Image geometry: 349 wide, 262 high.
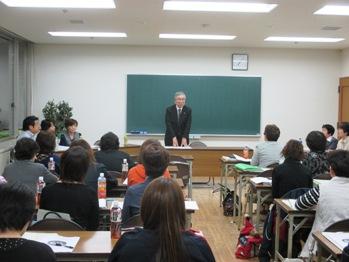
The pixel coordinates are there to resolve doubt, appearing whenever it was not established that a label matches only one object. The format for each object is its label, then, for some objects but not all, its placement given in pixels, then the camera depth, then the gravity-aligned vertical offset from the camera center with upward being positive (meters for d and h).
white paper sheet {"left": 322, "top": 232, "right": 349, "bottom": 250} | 2.53 -0.78
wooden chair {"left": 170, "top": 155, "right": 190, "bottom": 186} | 6.24 -0.94
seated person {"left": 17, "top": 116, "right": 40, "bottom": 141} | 6.90 -0.40
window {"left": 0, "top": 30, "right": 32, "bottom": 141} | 9.26 +0.28
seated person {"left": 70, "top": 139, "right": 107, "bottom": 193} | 4.06 -0.66
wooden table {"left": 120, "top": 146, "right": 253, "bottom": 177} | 8.34 -1.01
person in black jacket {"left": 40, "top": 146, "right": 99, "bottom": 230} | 3.05 -0.68
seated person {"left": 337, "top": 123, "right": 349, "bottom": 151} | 7.69 -0.53
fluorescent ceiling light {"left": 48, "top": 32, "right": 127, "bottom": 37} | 8.70 +1.29
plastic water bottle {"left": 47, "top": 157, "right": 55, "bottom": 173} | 4.52 -0.66
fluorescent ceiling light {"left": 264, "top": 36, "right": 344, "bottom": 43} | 8.84 +1.29
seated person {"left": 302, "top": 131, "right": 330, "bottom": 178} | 4.81 -0.56
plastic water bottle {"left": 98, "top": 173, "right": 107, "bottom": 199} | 3.84 -0.74
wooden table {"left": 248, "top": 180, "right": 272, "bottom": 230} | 4.72 -1.00
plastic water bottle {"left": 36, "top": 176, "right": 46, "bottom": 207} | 3.60 -0.69
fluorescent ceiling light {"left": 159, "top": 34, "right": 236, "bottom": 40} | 8.73 +1.28
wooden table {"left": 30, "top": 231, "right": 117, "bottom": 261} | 2.36 -0.80
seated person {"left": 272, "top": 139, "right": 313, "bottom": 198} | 4.35 -0.68
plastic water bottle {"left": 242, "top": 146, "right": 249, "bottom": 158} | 7.10 -0.78
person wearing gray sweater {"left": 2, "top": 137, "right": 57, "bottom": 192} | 3.80 -0.59
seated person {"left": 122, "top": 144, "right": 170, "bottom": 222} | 3.05 -0.49
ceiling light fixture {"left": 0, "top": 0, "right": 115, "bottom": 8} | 6.03 +1.30
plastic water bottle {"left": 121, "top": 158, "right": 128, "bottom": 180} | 4.69 -0.73
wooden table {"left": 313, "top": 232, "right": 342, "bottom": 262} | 2.39 -0.79
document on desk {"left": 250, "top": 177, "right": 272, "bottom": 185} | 4.76 -0.83
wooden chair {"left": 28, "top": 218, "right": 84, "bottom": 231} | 2.68 -0.75
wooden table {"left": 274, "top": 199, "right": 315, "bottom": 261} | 3.62 -0.98
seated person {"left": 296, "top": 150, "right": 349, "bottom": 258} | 3.38 -0.69
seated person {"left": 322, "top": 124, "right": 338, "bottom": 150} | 7.80 -0.59
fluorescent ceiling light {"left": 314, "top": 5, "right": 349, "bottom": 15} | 6.07 +1.31
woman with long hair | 1.68 -0.51
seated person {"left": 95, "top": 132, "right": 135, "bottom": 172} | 4.98 -0.60
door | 10.31 +0.11
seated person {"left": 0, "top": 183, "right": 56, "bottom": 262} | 1.69 -0.49
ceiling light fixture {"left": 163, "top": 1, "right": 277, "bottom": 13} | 6.05 +1.31
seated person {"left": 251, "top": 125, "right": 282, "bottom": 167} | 5.76 -0.58
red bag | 4.66 -1.45
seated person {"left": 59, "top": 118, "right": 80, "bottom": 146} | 7.29 -0.57
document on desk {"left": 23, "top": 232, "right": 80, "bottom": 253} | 2.40 -0.78
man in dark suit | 8.29 -0.39
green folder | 5.54 -0.81
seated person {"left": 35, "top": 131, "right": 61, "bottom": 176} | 4.62 -0.47
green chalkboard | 10.24 +0.02
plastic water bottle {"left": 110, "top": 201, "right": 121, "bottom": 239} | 2.65 -0.72
